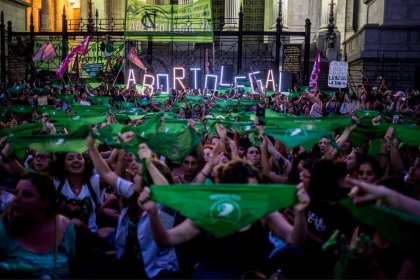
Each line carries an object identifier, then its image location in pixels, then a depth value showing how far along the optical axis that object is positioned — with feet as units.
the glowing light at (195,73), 68.71
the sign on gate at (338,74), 55.88
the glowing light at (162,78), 66.54
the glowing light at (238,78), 70.95
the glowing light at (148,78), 68.23
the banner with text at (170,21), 75.56
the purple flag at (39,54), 77.15
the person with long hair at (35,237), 12.81
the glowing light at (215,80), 69.15
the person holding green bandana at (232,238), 13.08
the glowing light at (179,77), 67.20
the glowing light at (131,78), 69.05
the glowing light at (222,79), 69.04
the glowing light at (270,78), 71.77
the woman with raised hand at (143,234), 14.85
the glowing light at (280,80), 71.87
